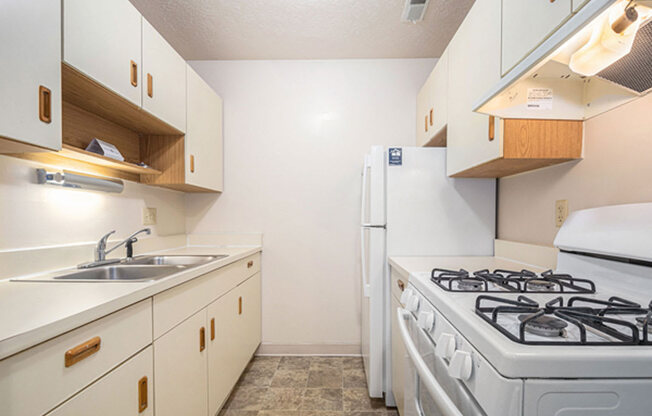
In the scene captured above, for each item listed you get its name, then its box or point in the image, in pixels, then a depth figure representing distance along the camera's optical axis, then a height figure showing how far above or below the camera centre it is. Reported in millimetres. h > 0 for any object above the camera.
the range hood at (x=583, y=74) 689 +396
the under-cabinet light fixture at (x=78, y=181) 1270 +105
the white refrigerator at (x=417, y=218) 1853 -79
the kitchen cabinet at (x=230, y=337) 1568 -804
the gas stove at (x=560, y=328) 499 -258
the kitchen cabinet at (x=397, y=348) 1482 -727
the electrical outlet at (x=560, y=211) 1362 -26
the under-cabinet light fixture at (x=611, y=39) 678 +416
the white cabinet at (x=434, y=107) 1860 +662
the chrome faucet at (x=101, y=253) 1431 -237
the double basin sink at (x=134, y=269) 1204 -316
